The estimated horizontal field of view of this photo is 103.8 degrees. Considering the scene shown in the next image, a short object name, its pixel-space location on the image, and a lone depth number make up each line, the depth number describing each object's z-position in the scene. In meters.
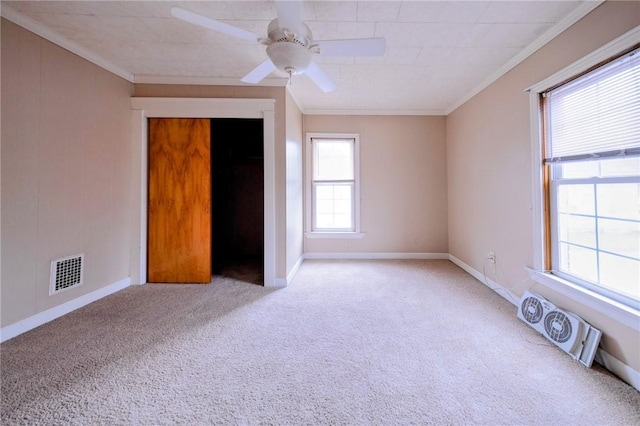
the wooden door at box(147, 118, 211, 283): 2.97
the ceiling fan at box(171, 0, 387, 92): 1.45
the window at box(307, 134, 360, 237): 4.13
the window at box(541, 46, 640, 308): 1.51
